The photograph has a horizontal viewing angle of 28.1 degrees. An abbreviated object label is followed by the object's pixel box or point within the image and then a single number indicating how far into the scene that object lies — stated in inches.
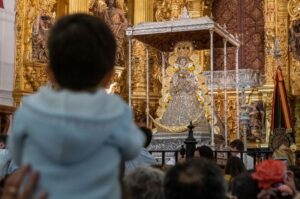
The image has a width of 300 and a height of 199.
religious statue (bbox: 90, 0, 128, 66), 745.6
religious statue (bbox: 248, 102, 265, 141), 655.8
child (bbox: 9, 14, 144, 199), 78.3
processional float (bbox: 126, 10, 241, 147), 540.7
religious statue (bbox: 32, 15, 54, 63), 704.4
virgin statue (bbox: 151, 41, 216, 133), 537.0
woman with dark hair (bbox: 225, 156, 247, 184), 251.8
